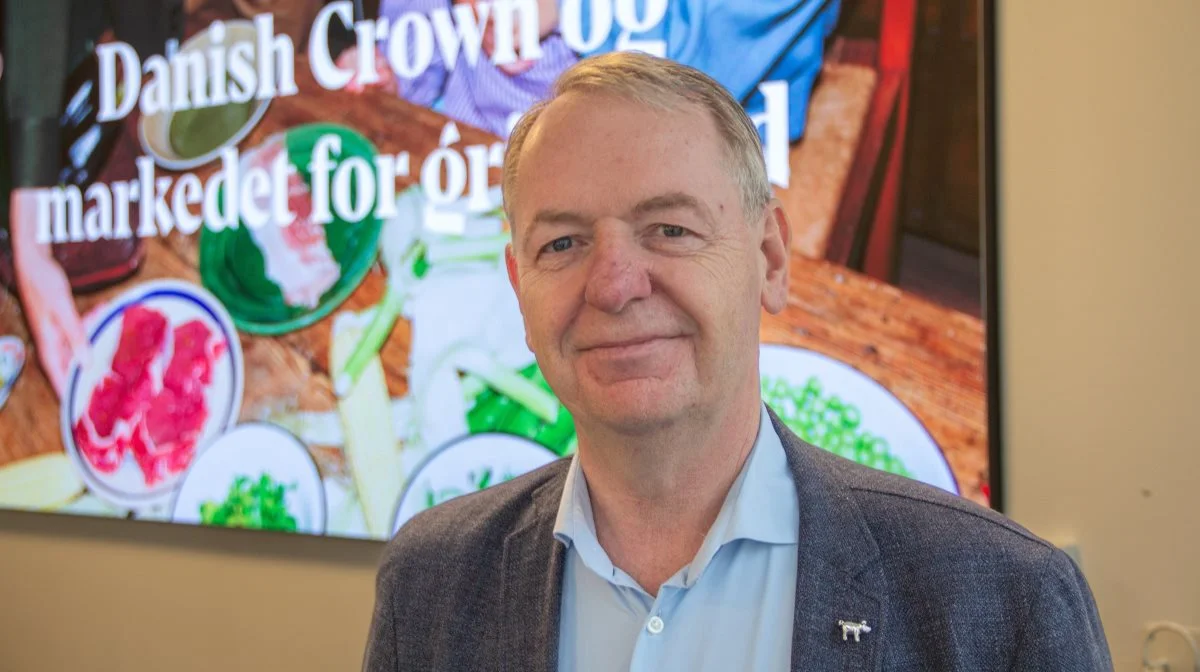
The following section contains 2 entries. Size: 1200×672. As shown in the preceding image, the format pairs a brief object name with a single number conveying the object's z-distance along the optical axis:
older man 0.89
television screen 1.65
